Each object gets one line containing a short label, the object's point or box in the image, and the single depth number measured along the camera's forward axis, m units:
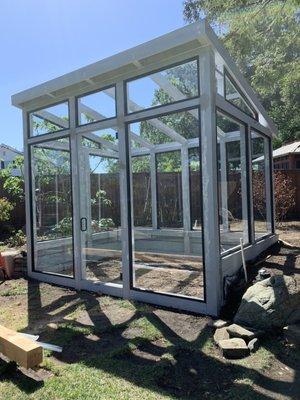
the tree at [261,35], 7.84
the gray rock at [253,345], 3.71
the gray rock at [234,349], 3.60
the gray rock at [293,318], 4.13
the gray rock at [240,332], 3.88
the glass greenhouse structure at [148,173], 4.88
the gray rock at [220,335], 3.93
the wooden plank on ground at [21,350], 3.15
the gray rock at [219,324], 4.27
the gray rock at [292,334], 3.82
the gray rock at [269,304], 4.12
